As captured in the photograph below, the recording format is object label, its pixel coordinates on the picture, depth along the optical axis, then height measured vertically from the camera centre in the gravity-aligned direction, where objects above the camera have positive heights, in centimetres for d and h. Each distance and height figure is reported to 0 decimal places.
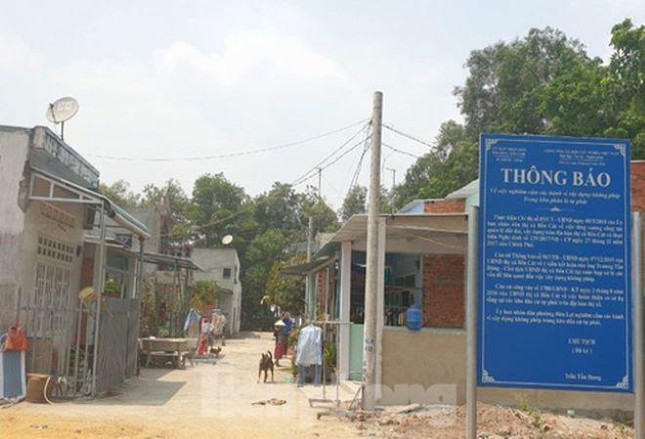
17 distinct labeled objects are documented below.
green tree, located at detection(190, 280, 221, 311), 3572 +9
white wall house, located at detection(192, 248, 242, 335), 4556 +190
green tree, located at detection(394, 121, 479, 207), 3328 +762
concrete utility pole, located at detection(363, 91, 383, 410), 1156 +53
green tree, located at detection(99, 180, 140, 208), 5992 +923
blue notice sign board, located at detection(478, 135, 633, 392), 520 +36
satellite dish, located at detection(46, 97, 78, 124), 1433 +375
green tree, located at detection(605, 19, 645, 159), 1908 +691
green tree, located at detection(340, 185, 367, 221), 4834 +702
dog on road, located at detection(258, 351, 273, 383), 1608 -150
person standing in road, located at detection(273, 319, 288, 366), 2070 -124
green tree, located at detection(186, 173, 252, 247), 5731 +772
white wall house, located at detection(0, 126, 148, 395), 1166 +74
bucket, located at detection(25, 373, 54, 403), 1105 -159
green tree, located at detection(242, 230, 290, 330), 5130 +193
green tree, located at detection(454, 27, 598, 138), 3359 +1233
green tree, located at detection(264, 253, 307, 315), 3703 +39
